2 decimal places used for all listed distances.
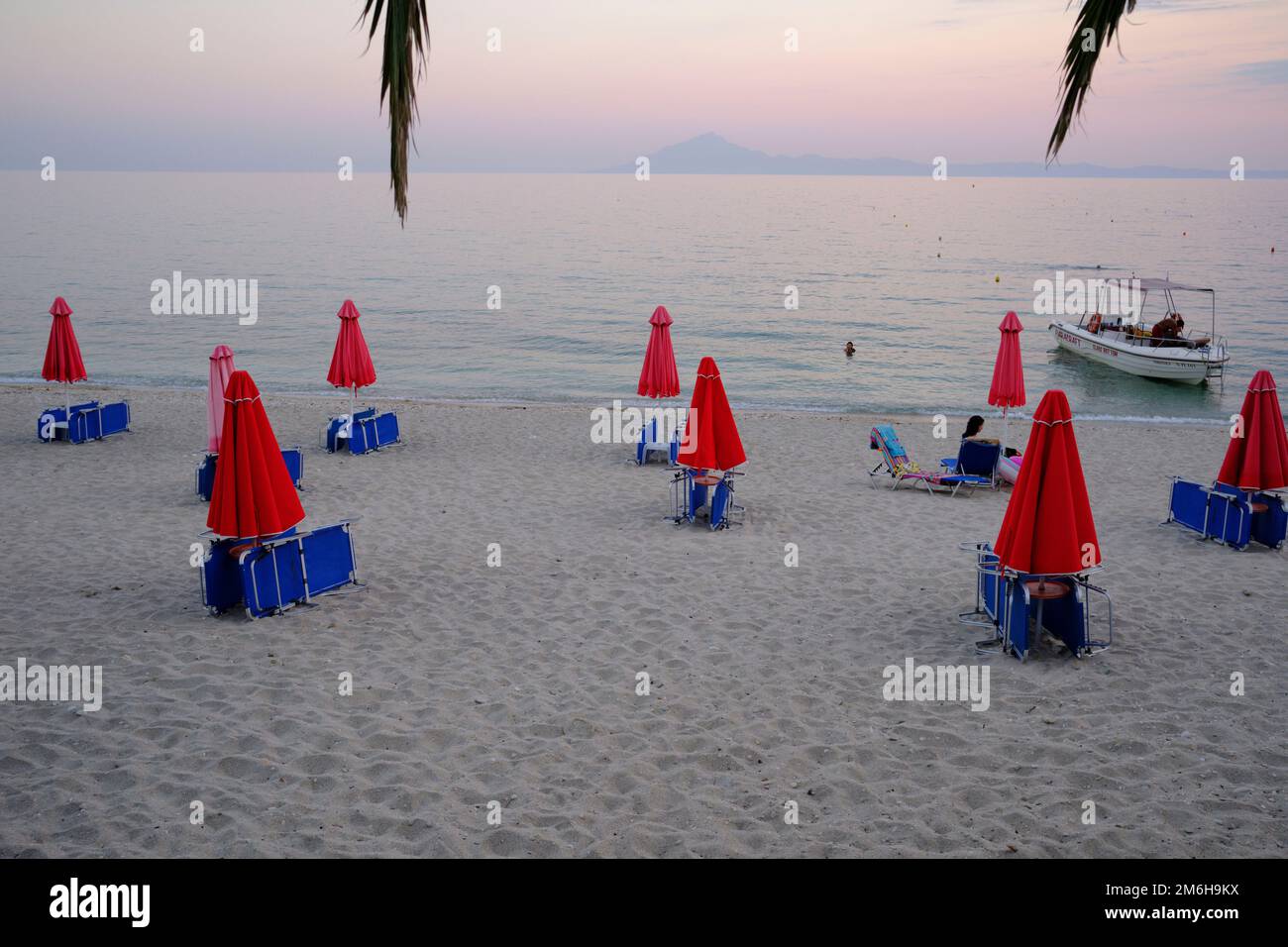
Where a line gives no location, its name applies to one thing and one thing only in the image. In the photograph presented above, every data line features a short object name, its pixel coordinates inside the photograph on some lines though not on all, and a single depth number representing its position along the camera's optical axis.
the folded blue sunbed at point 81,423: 15.80
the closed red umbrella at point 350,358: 15.86
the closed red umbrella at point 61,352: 15.78
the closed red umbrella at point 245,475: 8.14
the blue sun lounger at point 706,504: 11.66
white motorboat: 27.97
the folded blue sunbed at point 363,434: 15.57
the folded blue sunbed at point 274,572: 8.43
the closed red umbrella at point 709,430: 11.27
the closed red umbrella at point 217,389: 11.80
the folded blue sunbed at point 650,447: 15.18
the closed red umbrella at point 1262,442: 10.40
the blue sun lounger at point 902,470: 13.57
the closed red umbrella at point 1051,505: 7.50
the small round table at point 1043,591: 7.81
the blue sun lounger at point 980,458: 13.89
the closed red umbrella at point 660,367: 15.33
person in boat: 29.12
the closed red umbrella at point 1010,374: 13.56
